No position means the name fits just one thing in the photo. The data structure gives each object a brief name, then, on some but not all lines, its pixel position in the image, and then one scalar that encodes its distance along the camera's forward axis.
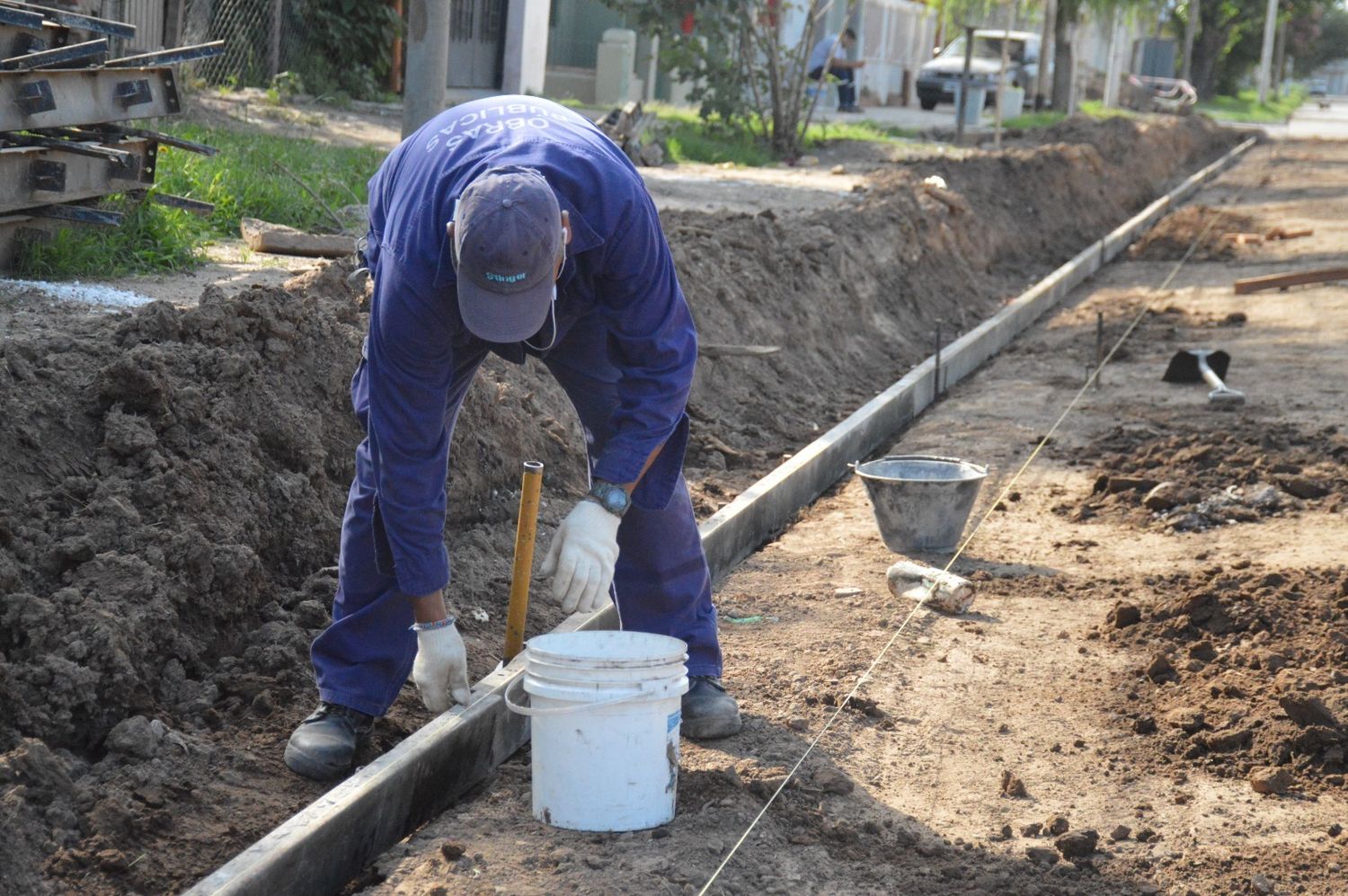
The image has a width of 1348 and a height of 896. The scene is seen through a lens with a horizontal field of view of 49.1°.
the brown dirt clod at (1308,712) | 4.29
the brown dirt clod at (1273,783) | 4.05
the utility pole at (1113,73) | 44.81
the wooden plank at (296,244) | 7.57
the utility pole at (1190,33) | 56.19
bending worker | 3.21
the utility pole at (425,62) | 8.09
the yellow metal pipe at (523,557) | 4.01
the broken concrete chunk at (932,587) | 5.46
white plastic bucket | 3.56
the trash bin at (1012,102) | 33.94
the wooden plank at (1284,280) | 12.75
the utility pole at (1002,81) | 21.09
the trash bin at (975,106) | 28.20
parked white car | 33.47
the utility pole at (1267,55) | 57.34
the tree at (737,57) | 17.09
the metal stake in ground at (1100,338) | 9.82
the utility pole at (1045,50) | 31.39
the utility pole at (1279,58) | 79.62
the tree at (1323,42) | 95.81
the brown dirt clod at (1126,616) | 5.33
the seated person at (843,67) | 29.69
